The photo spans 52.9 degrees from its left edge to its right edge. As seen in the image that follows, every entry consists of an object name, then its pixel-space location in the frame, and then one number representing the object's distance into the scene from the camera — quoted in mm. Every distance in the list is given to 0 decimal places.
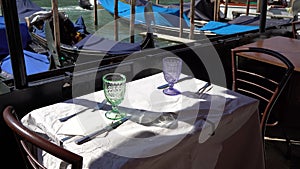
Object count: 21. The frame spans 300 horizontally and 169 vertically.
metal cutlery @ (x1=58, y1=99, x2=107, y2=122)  1109
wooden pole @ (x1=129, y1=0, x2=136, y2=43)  3968
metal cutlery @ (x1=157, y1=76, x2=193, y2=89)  1400
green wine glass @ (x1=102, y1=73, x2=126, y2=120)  1129
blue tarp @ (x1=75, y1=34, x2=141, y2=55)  2941
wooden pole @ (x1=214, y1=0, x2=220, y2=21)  5895
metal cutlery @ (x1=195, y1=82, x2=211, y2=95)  1342
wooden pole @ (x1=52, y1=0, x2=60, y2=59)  2910
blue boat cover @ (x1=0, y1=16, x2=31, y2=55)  3431
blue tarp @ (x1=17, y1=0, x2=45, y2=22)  4992
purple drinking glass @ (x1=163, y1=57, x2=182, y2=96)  1343
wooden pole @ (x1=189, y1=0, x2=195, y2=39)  4691
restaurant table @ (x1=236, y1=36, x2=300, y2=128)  1938
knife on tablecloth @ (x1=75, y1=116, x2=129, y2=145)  961
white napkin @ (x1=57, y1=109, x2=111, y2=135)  1028
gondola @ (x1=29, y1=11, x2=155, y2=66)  2914
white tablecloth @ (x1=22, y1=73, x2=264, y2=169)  933
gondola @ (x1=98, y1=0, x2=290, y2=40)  5113
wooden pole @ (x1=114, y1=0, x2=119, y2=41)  4778
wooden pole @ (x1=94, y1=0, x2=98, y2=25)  7198
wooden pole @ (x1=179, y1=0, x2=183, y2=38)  5164
